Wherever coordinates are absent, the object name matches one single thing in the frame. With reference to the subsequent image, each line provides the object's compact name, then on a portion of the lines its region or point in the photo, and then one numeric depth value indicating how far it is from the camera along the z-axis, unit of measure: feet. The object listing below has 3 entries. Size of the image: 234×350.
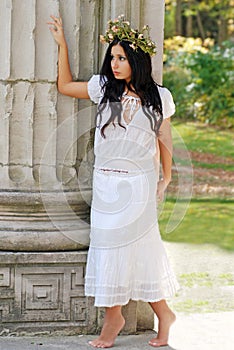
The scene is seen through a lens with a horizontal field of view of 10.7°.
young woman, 21.93
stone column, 22.56
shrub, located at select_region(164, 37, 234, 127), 78.31
